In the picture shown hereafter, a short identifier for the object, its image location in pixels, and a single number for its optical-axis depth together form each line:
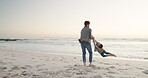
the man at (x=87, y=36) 7.57
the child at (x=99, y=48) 7.95
